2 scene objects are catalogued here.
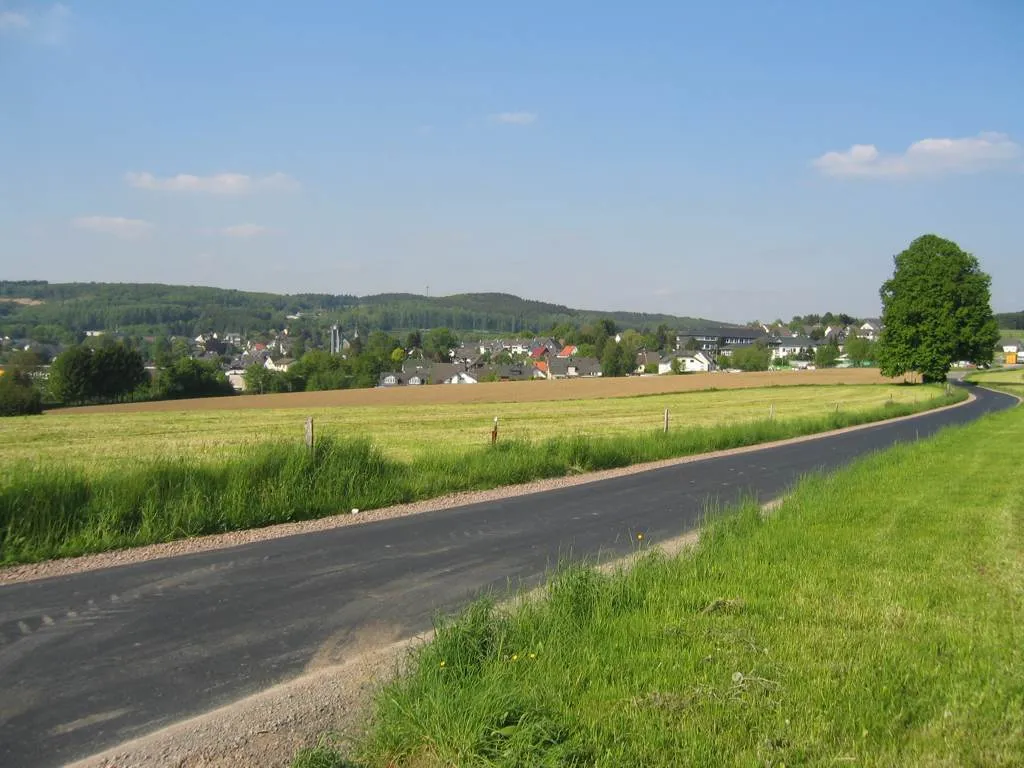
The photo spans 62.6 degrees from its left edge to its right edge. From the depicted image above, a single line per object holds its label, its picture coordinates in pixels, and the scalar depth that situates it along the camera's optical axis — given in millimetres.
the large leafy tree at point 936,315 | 67062
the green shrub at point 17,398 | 52719
